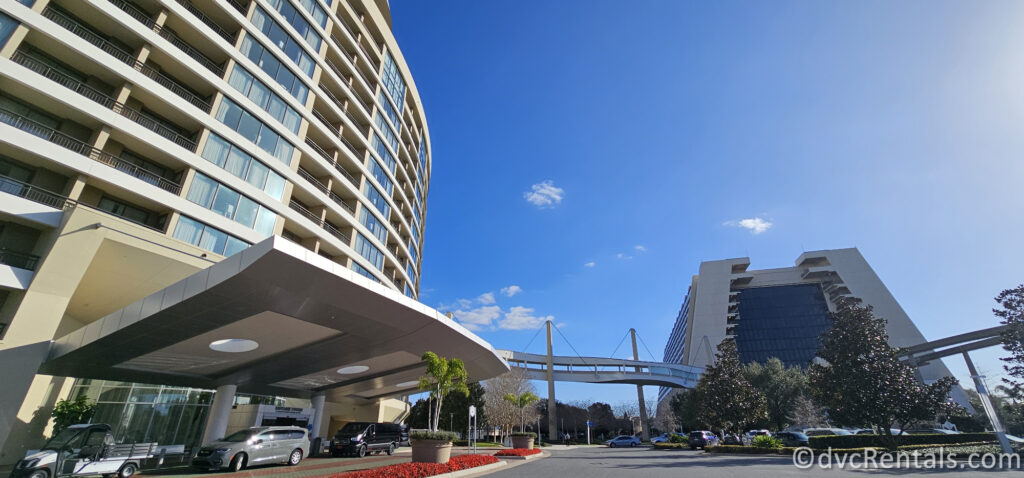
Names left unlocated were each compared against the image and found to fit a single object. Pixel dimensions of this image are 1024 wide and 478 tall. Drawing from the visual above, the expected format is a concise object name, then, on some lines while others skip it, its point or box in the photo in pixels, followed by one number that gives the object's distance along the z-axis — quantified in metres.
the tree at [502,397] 51.09
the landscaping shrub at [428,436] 14.92
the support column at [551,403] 56.25
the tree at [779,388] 52.38
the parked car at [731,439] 35.12
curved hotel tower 13.59
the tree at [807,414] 49.30
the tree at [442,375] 16.72
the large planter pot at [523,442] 27.36
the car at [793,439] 27.30
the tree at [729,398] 31.86
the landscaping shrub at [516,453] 23.08
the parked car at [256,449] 14.50
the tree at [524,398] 30.83
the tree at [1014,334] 21.05
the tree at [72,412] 16.92
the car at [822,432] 33.81
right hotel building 87.00
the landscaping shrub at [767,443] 26.05
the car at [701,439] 33.12
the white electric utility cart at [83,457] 11.24
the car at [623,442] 45.62
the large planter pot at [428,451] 14.83
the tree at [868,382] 22.12
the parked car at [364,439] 21.84
